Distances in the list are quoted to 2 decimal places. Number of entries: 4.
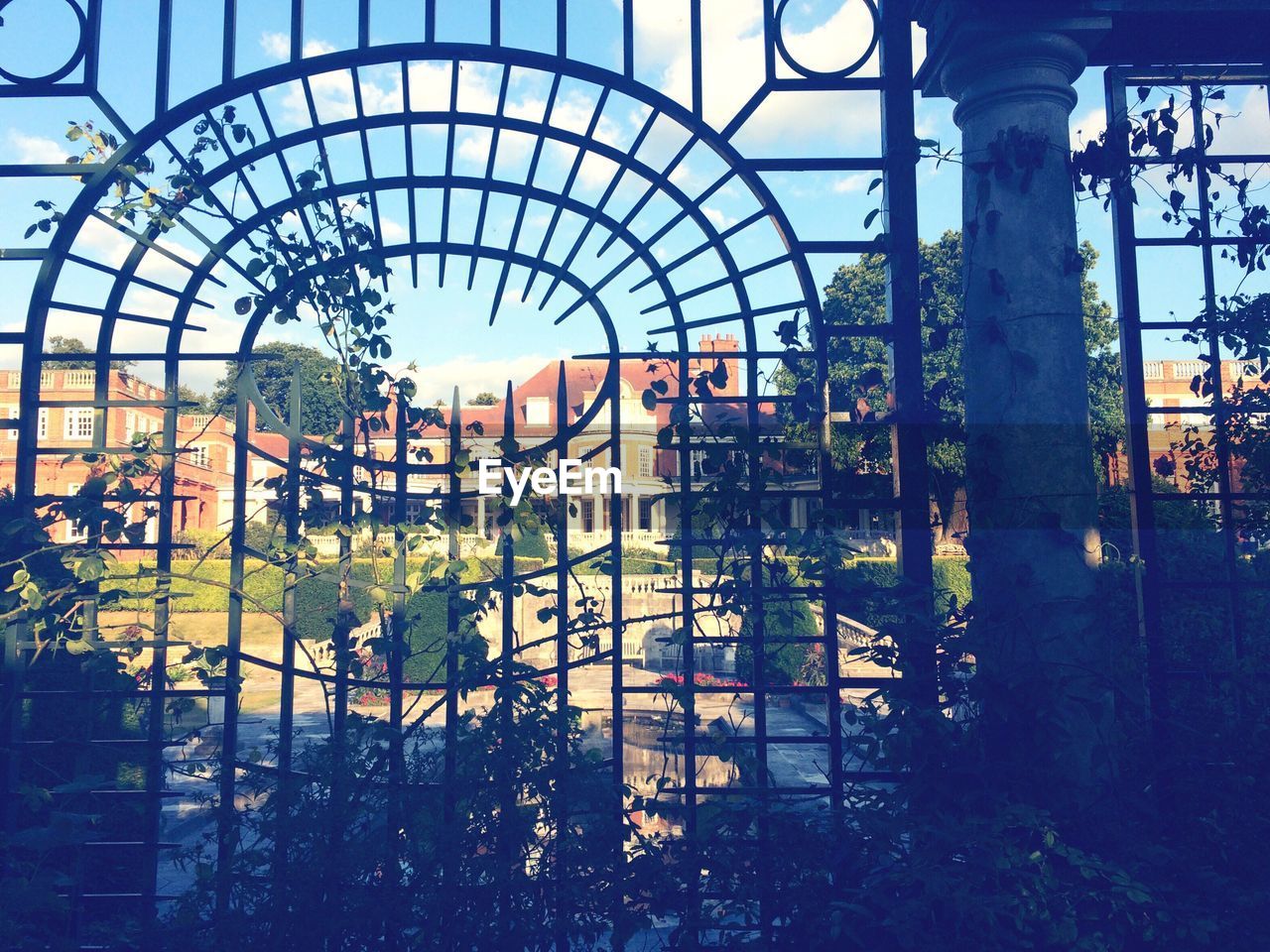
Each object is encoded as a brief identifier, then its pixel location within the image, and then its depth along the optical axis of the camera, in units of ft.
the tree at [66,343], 130.00
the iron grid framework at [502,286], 10.85
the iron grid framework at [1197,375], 11.18
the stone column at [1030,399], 10.11
